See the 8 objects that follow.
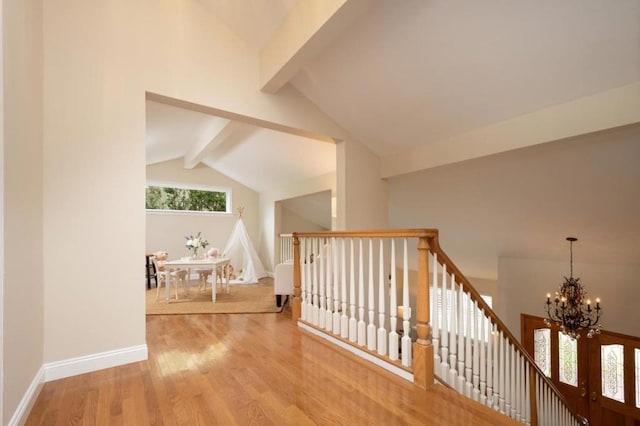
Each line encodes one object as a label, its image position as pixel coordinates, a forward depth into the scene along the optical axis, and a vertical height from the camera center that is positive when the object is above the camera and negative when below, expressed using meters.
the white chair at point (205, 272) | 5.15 -1.00
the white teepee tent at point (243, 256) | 6.80 -0.96
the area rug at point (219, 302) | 4.05 -1.32
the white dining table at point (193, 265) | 4.63 -0.77
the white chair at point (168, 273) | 4.68 -0.96
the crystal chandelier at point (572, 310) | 3.91 -1.29
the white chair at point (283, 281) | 4.21 -0.92
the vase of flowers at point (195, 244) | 5.22 -0.49
